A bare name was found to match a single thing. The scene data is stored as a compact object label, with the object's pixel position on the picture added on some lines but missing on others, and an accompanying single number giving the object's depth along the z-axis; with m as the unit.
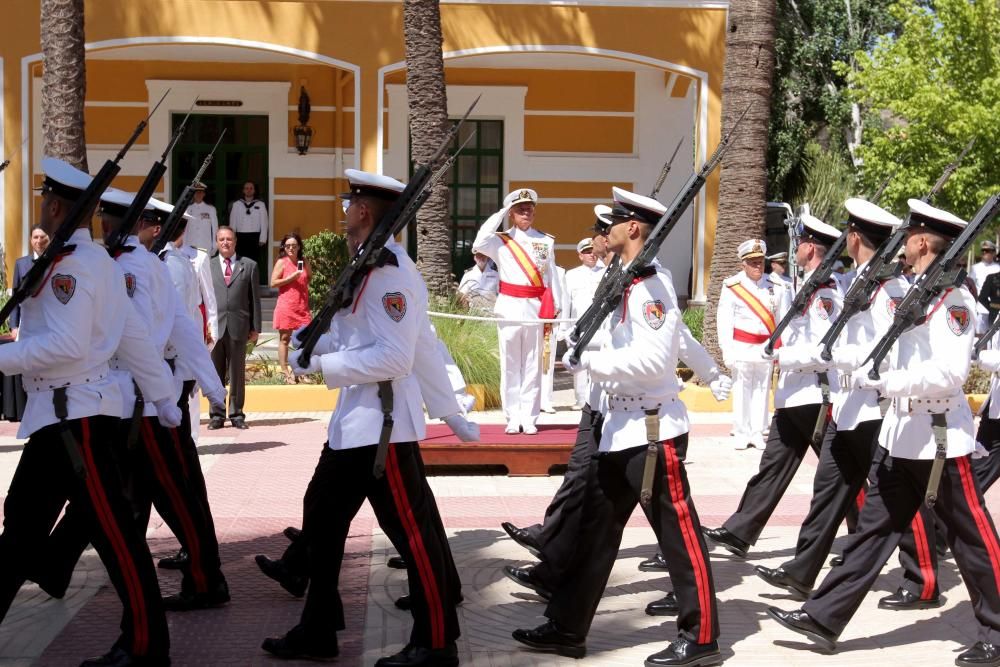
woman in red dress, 15.44
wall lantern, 22.16
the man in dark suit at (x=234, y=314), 13.06
